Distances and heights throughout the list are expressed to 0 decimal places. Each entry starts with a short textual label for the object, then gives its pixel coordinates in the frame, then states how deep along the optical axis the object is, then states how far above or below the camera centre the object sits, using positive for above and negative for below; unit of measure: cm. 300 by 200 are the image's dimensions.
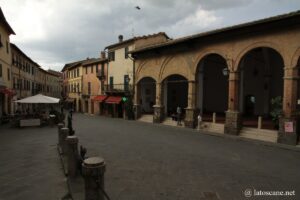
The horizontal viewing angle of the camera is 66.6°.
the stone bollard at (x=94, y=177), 422 -156
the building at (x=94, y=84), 3234 +164
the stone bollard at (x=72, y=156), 681 -183
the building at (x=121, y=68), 2565 +324
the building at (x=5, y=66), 2170 +288
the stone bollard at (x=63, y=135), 927 -167
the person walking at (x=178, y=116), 1952 -178
